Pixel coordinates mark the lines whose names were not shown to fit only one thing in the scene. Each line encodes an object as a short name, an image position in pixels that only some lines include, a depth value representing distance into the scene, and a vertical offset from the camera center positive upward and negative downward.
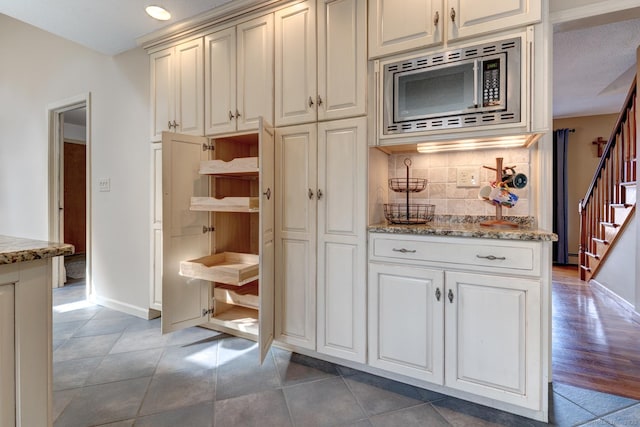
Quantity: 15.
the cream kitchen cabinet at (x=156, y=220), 2.64 -0.09
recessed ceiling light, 2.23 +1.45
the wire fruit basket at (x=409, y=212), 2.02 -0.01
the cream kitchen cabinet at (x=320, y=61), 1.87 +0.94
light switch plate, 3.07 +0.25
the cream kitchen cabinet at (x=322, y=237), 1.88 -0.17
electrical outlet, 1.99 +0.21
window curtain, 5.38 +0.27
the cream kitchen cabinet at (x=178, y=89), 2.45 +0.99
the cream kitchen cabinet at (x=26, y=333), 0.93 -0.39
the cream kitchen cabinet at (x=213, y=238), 2.02 -0.22
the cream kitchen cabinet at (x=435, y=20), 1.56 +1.02
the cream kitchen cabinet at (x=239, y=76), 2.15 +0.97
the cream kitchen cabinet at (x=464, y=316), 1.47 -0.55
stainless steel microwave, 1.58 +0.66
